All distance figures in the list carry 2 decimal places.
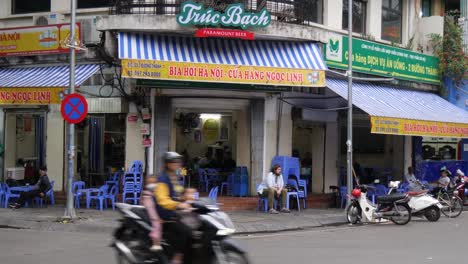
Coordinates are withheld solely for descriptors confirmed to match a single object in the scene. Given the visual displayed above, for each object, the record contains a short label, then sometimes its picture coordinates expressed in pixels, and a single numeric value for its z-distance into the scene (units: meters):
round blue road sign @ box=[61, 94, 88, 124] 12.93
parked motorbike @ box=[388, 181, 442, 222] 15.01
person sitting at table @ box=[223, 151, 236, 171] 19.34
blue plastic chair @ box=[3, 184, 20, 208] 16.04
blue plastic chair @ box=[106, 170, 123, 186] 16.42
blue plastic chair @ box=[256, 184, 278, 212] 16.04
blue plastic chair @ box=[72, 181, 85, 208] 15.79
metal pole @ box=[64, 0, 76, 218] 13.60
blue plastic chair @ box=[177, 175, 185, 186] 17.17
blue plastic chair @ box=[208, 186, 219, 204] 14.18
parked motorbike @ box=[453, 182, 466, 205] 17.78
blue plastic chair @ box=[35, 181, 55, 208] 16.45
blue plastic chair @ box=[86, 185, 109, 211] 15.58
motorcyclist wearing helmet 7.03
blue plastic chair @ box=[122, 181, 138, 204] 15.60
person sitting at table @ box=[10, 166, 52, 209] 15.96
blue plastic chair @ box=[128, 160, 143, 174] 16.22
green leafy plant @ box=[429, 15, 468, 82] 22.11
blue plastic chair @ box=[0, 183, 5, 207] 16.19
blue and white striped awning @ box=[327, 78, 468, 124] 17.28
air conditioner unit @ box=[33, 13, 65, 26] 17.72
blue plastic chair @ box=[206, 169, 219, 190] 18.41
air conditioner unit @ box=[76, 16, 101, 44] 17.06
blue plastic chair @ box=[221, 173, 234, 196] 17.37
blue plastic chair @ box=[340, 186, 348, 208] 17.70
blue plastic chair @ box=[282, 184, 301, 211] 16.22
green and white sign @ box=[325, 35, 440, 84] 18.50
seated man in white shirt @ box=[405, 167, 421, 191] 15.55
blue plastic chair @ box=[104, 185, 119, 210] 15.72
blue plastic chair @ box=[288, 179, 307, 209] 16.66
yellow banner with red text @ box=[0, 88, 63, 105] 15.27
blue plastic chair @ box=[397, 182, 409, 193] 17.32
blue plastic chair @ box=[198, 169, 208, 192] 18.37
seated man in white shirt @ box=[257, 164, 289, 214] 15.82
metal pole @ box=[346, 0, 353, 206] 16.17
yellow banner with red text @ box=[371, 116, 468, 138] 16.44
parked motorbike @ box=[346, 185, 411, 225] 14.56
